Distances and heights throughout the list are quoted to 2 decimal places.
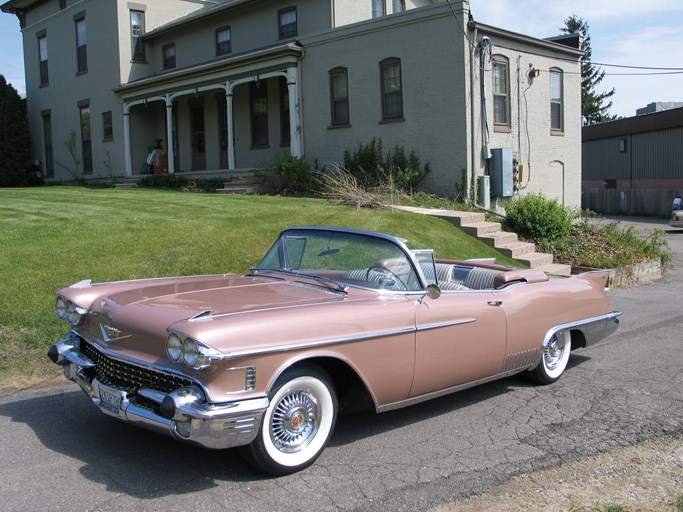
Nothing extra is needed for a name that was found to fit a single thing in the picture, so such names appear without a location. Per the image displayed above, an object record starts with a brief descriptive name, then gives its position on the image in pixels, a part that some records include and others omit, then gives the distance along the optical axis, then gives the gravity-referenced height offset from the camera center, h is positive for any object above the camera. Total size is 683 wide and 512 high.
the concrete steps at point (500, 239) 13.05 -0.91
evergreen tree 57.88 +8.50
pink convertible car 3.74 -0.91
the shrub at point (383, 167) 16.77 +0.78
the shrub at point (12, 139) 28.09 +2.96
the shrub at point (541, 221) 14.39 -0.61
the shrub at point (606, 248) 13.33 -1.20
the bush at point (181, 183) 20.33 +0.67
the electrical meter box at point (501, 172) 16.50 +0.54
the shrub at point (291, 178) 17.78 +0.60
